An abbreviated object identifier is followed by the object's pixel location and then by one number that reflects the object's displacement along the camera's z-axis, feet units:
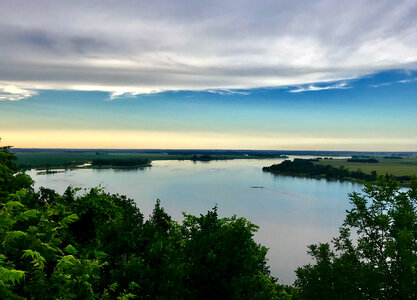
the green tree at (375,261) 46.26
